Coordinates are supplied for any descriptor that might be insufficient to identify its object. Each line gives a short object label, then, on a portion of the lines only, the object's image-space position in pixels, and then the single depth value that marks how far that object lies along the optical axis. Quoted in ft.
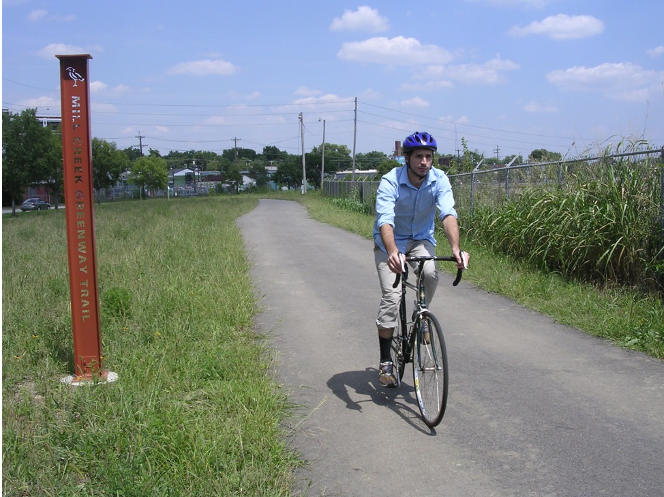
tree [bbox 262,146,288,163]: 465.43
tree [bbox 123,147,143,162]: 368.68
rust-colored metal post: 15.75
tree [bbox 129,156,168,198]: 261.24
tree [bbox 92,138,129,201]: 204.44
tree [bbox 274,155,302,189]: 334.85
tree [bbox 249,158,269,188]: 312.29
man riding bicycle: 14.58
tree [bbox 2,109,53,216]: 144.15
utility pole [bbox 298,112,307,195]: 249.14
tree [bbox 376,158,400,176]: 299.64
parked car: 204.19
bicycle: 13.32
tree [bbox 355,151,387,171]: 442.09
